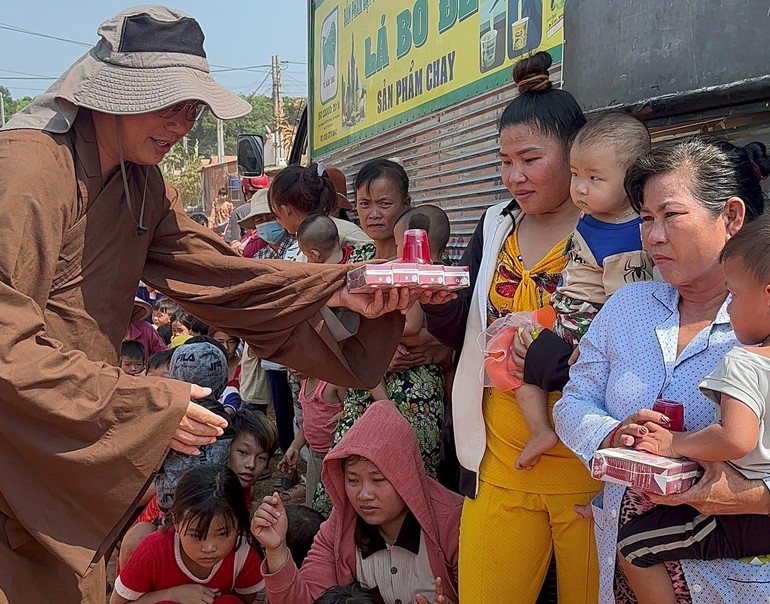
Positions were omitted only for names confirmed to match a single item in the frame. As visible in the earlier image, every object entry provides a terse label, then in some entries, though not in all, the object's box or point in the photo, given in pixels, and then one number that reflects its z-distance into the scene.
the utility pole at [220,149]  39.67
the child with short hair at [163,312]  7.96
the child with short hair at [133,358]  5.43
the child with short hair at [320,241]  4.33
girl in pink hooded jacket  2.96
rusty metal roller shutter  4.10
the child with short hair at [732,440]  1.52
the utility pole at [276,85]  30.51
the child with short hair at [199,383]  3.97
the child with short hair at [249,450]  4.42
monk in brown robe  1.75
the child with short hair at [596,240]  2.15
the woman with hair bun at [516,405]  2.30
